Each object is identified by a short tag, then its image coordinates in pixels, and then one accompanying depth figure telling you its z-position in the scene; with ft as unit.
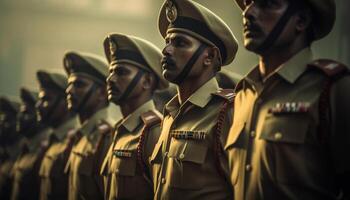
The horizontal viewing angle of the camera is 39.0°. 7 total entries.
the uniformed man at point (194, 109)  10.82
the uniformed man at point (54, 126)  19.74
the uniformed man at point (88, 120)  16.78
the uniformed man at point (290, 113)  8.36
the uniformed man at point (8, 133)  26.43
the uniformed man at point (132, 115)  13.75
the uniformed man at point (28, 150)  21.99
